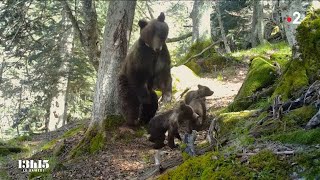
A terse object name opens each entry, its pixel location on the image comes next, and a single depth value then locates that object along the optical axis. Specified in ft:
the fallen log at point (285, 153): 9.96
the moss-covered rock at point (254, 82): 23.53
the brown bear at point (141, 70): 26.32
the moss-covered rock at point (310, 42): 16.07
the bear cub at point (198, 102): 25.44
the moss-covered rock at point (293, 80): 16.88
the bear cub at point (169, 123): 22.91
